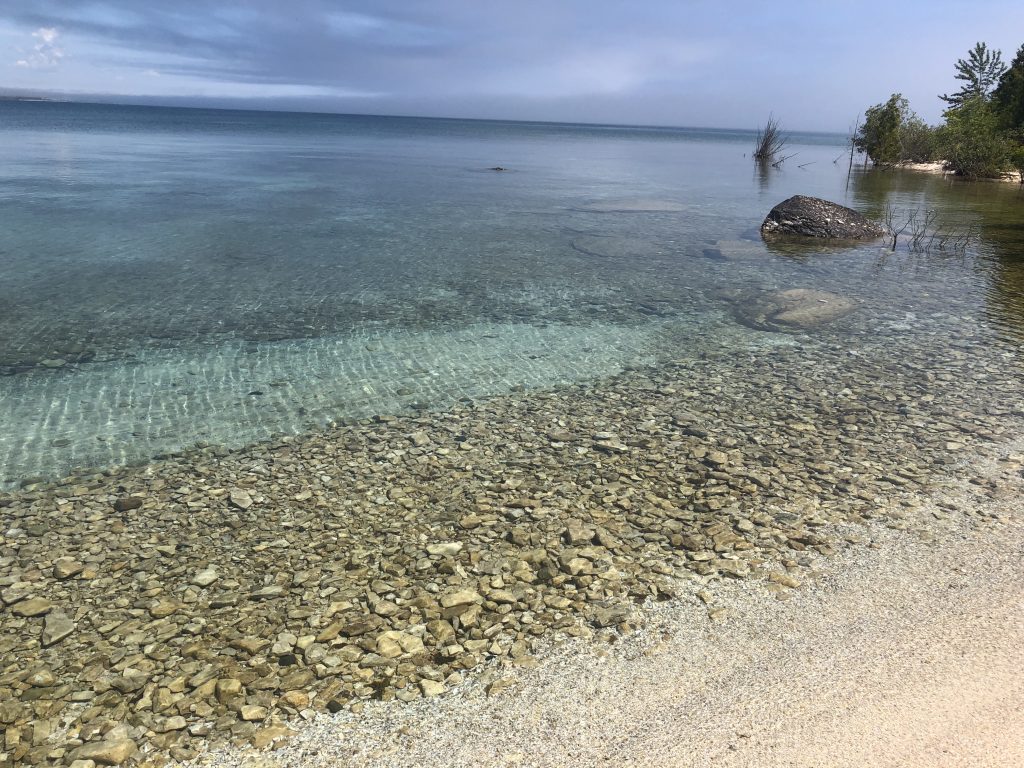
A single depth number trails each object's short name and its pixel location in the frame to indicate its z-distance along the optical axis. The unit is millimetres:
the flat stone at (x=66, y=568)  5113
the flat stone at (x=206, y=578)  5039
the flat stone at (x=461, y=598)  4832
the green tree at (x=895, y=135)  50700
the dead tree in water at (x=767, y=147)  53375
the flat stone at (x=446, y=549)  5410
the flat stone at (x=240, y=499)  6137
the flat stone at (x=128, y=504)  6041
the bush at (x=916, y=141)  50456
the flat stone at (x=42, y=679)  4091
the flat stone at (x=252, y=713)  3842
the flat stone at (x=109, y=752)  3578
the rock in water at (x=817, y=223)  19906
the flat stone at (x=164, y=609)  4703
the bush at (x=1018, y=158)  35875
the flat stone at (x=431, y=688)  4031
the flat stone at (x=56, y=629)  4465
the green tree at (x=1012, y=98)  38062
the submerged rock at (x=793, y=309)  11825
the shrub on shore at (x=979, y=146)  38000
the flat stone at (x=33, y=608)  4707
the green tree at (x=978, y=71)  59500
